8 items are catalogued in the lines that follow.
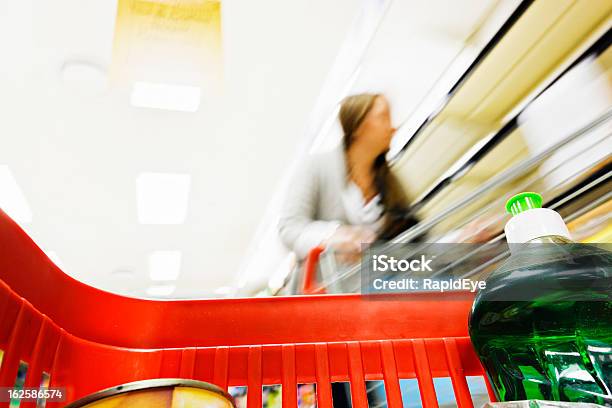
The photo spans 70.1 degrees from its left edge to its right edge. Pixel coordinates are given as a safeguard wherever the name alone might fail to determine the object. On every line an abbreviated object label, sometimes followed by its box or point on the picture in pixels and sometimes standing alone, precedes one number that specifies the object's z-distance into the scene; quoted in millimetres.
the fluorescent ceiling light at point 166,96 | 2828
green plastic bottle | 570
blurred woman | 1529
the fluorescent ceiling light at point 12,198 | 3781
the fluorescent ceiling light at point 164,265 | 5395
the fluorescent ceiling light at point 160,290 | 6736
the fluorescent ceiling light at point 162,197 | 3785
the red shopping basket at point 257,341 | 644
